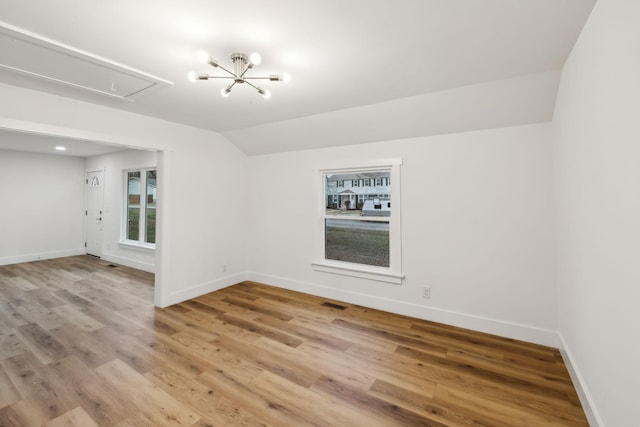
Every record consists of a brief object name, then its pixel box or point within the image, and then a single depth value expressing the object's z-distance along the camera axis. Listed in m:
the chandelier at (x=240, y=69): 1.80
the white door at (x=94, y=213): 6.50
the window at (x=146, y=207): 5.64
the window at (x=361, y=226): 3.47
